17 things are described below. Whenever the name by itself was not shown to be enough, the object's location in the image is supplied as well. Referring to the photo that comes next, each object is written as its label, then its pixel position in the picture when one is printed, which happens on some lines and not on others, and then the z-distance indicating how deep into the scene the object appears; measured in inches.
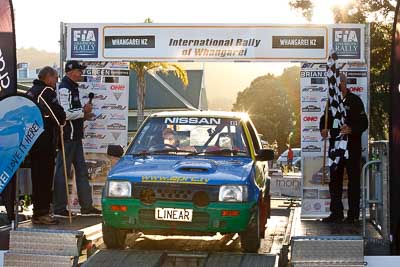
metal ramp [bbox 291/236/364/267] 244.7
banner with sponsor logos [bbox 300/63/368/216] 473.4
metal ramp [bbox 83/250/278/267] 261.9
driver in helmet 356.5
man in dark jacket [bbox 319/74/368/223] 404.5
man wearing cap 422.9
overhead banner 473.4
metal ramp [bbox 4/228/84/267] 254.7
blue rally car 303.1
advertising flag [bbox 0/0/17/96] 346.0
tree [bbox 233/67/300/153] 2571.4
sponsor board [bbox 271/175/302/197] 710.5
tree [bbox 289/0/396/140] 1214.9
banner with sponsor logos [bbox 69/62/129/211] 505.0
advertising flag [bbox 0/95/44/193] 307.1
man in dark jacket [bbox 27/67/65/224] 368.2
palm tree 970.8
